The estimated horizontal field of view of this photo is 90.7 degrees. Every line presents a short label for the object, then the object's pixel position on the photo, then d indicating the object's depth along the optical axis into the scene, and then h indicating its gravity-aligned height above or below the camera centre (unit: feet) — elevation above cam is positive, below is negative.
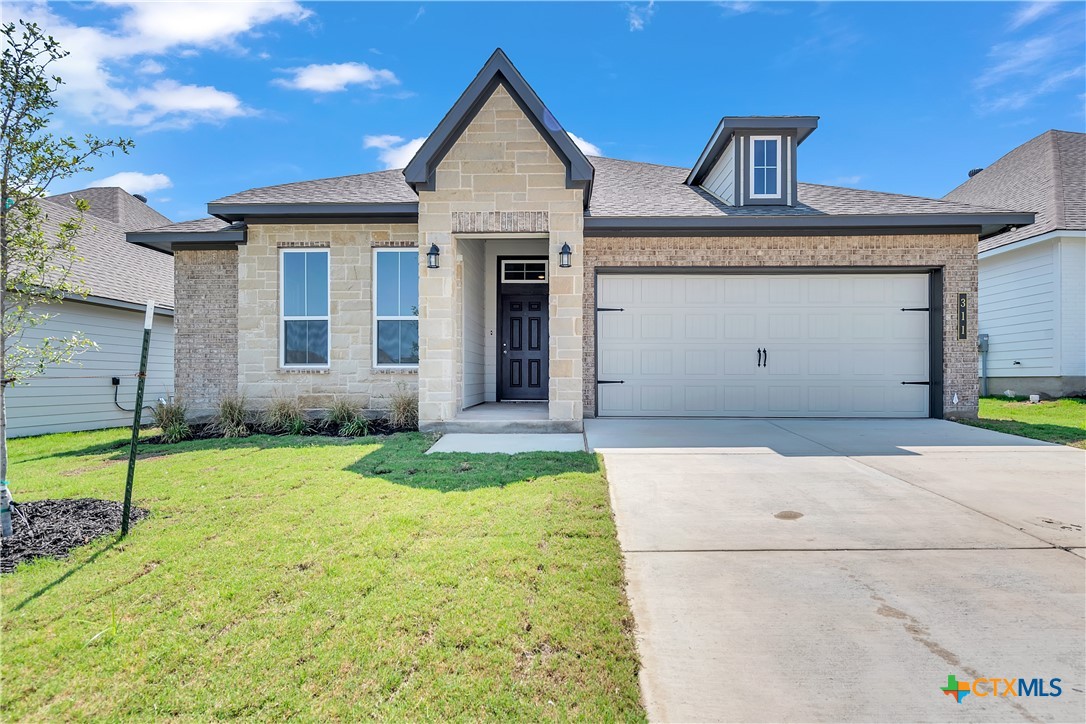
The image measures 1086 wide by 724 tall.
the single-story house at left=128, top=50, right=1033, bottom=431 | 30.58 +3.27
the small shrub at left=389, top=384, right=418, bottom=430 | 28.25 -2.49
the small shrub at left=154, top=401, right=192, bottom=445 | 27.71 -2.87
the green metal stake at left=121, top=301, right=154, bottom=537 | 12.36 -1.46
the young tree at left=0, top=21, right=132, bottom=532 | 12.24 +4.72
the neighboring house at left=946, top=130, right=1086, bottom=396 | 39.75 +6.87
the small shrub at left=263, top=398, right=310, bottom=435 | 28.40 -2.96
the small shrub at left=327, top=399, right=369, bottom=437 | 27.14 -2.95
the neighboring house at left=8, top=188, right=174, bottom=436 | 33.99 +1.93
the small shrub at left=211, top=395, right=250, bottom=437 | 27.81 -2.96
